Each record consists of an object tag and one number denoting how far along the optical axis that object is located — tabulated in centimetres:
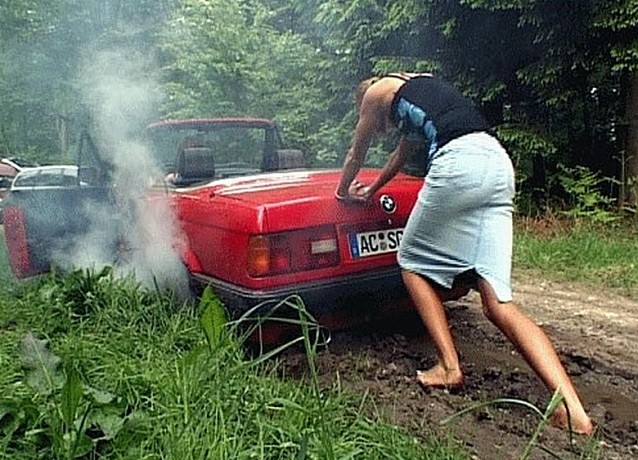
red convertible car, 356
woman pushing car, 329
